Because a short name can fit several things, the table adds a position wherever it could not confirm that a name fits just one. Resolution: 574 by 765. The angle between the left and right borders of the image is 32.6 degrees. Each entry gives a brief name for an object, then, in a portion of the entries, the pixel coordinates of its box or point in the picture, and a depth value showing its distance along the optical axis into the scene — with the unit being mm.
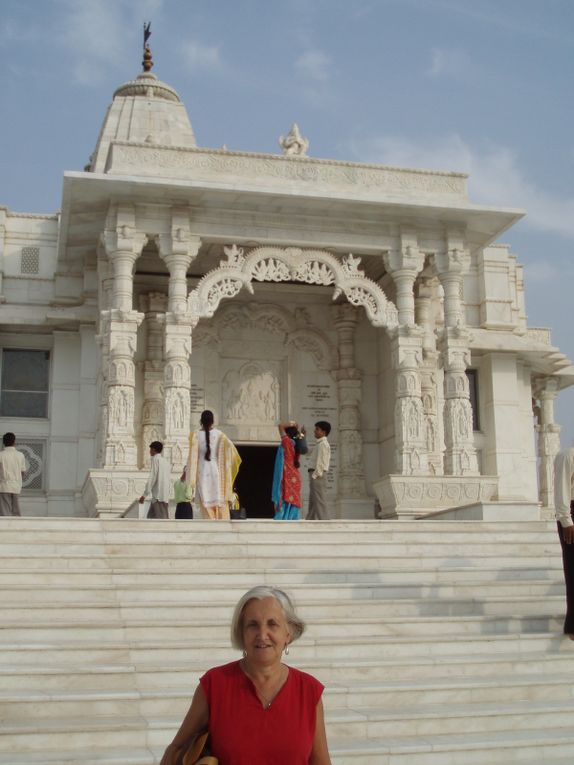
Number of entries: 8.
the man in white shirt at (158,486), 13234
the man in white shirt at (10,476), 12961
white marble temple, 16188
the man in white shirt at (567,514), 8203
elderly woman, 3459
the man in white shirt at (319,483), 13922
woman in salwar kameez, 12805
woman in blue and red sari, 13773
